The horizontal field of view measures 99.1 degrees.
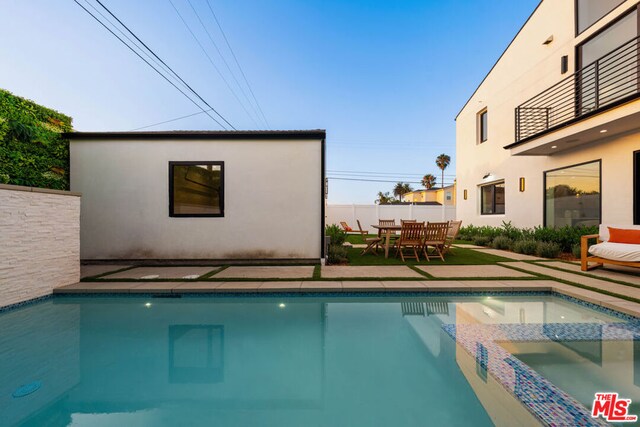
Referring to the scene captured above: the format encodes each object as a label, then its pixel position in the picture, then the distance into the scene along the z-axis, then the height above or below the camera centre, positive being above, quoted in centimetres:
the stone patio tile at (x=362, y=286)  459 -124
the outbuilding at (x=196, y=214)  677 +32
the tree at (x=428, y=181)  4681 +565
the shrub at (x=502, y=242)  933 -99
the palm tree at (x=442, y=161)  4194 +815
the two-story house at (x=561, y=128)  659 +229
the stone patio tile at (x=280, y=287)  459 -126
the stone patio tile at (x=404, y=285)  455 -123
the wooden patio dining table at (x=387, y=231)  735 -50
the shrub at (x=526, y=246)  815 -99
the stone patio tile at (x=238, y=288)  457 -127
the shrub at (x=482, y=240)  1068 -105
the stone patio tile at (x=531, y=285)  459 -121
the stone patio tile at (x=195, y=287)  455 -127
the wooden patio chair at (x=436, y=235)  705 -57
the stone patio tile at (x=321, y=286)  459 -125
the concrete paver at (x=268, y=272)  536 -126
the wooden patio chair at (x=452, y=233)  803 -57
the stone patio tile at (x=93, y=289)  450 -129
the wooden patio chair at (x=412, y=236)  698 -59
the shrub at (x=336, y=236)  886 -77
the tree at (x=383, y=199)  5281 +290
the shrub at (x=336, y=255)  682 -108
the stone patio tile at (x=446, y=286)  455 -122
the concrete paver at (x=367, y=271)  537 -122
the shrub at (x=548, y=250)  753 -99
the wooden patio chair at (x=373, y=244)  816 -94
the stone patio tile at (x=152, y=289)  455 -129
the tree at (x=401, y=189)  5331 +485
